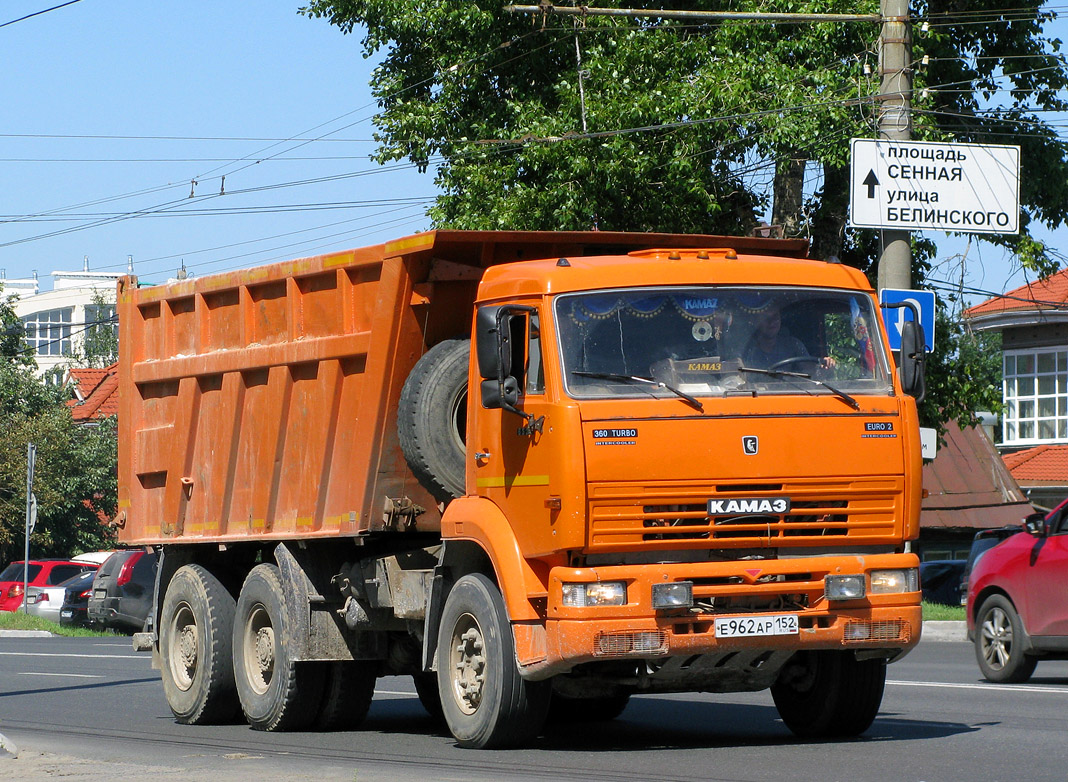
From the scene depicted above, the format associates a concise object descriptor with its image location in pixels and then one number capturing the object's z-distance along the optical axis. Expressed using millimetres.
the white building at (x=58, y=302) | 143875
